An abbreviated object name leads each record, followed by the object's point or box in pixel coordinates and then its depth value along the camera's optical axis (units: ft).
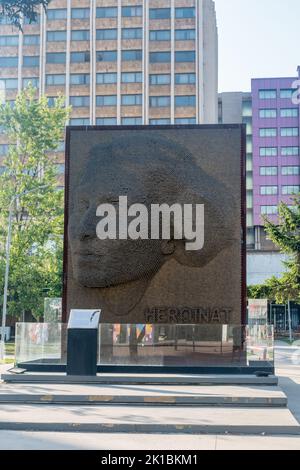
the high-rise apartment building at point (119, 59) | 245.04
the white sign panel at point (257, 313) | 77.05
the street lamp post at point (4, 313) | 99.55
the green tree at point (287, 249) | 146.00
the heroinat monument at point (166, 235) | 63.62
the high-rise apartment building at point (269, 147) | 308.81
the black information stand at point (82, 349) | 55.93
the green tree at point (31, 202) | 125.49
